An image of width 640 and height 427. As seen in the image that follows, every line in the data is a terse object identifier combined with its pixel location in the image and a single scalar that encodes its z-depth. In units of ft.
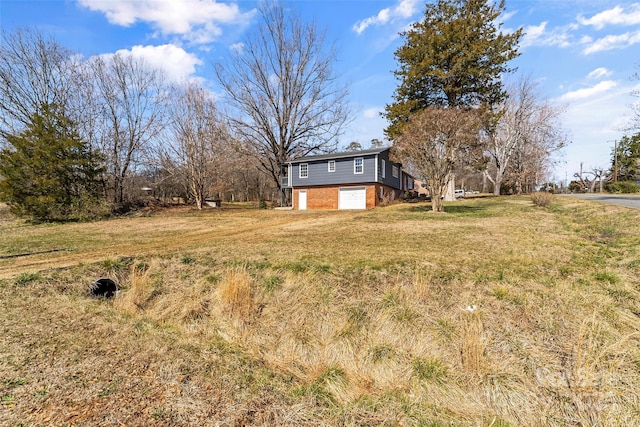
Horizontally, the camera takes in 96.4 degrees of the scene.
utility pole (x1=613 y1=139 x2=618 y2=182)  120.09
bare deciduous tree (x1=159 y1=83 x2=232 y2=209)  83.61
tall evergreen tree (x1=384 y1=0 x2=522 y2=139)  70.69
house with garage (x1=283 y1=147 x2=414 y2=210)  76.02
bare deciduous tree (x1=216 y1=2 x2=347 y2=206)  92.53
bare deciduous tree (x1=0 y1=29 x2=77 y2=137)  67.51
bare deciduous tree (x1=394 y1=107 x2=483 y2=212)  50.14
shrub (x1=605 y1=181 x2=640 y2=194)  99.55
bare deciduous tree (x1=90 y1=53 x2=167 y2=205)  80.02
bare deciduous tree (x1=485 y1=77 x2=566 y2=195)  103.35
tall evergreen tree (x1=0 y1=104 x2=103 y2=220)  56.18
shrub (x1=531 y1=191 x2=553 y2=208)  56.80
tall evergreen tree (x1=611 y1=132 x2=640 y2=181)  128.03
